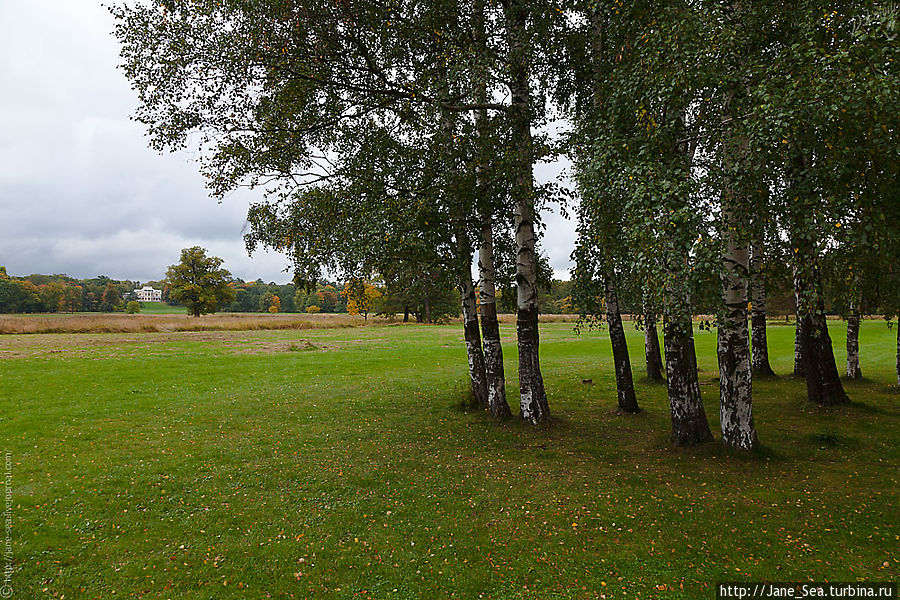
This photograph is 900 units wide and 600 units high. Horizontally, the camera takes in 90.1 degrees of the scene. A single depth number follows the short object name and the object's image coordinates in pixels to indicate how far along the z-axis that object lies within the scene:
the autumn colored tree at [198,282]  74.62
